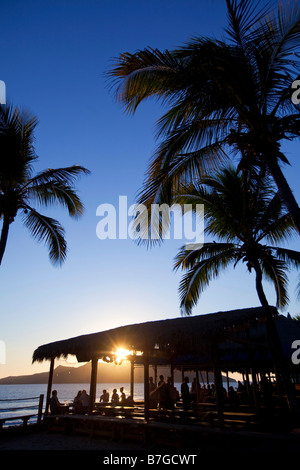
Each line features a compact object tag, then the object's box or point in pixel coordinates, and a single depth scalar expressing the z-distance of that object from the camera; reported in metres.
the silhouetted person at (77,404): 10.86
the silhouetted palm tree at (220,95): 5.16
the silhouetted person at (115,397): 13.27
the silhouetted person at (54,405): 11.16
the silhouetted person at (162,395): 9.62
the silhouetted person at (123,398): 12.21
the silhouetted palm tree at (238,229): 9.28
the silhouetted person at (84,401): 10.88
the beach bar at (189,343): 7.35
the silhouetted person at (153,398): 10.31
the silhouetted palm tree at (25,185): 8.47
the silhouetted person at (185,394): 10.48
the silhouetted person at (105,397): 14.25
